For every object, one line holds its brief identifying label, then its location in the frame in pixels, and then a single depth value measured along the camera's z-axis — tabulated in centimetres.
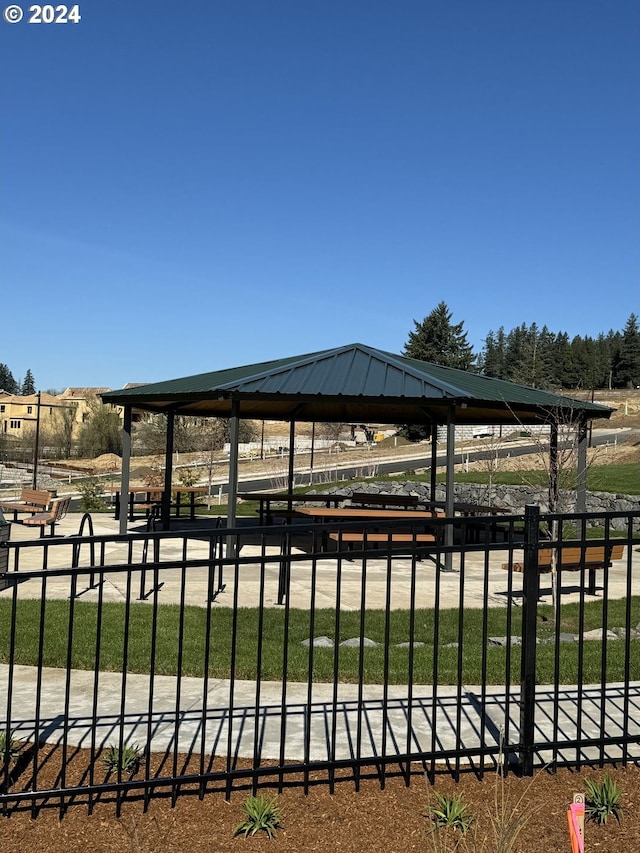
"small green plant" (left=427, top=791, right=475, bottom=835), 319
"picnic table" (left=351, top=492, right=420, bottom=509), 1689
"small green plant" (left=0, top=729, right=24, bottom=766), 383
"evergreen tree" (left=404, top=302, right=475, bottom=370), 5828
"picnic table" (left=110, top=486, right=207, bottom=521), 1710
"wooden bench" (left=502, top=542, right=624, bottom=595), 879
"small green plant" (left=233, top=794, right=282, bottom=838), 312
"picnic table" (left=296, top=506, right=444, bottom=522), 1291
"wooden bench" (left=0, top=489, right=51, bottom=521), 1509
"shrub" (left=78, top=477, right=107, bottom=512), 2053
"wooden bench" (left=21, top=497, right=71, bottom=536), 1218
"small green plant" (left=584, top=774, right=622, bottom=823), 337
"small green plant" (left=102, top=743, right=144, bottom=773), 366
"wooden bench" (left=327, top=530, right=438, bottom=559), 1134
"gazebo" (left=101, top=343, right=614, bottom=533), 1230
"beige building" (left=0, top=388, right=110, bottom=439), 6205
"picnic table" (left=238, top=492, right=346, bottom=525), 1527
